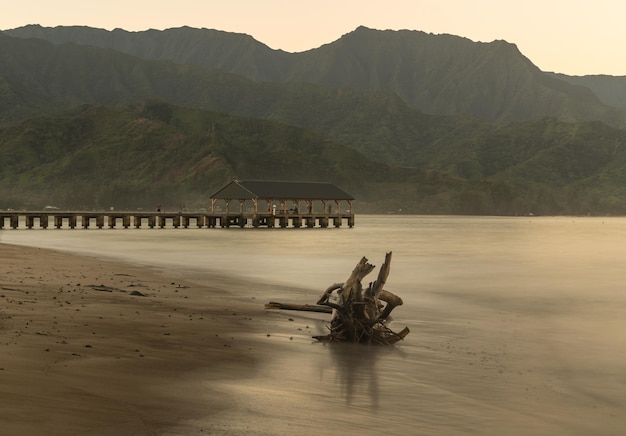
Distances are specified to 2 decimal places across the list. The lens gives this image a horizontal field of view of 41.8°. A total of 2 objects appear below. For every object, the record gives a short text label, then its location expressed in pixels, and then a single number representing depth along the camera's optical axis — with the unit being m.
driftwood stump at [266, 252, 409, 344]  15.99
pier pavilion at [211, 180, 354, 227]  103.53
